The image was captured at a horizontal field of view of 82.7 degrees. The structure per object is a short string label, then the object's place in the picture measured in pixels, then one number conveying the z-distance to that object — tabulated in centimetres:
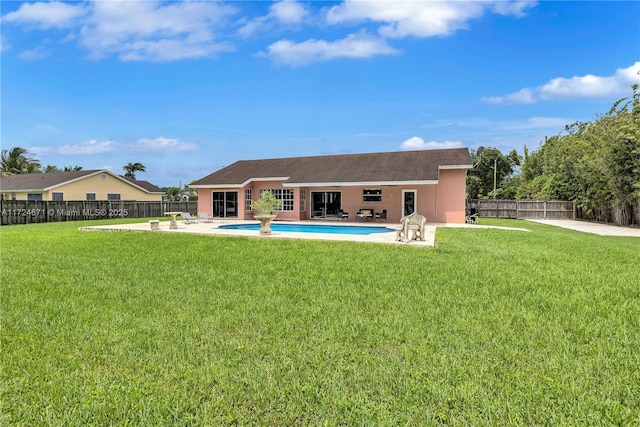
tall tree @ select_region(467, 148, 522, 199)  4769
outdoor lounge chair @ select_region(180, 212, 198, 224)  1988
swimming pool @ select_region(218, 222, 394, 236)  1719
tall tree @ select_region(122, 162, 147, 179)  5797
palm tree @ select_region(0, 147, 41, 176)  4775
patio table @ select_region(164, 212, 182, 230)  1655
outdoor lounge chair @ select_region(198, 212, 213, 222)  2108
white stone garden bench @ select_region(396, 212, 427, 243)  1153
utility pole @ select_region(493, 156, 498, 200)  4531
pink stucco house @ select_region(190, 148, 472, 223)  2048
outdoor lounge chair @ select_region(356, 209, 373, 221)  2172
